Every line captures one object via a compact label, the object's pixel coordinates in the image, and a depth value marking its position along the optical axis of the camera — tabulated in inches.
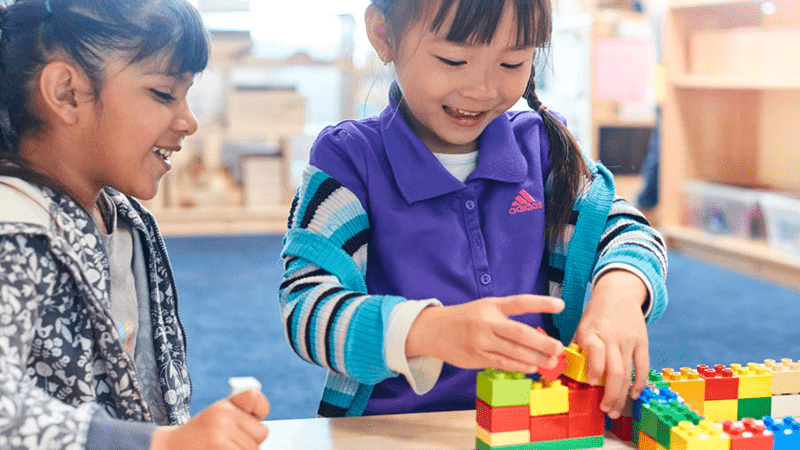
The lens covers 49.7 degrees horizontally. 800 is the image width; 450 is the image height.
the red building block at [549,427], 25.3
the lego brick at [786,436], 24.1
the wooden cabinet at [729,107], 119.3
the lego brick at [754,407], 27.4
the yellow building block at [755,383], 27.2
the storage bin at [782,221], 109.9
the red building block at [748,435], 23.0
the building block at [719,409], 27.3
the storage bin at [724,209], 119.2
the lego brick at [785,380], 27.5
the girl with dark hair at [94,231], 22.9
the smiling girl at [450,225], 28.3
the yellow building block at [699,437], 22.9
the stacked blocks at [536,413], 24.8
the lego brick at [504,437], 24.8
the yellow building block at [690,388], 27.1
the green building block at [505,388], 24.7
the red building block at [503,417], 24.7
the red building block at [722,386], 27.1
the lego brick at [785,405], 27.7
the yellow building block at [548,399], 25.3
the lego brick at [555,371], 25.5
